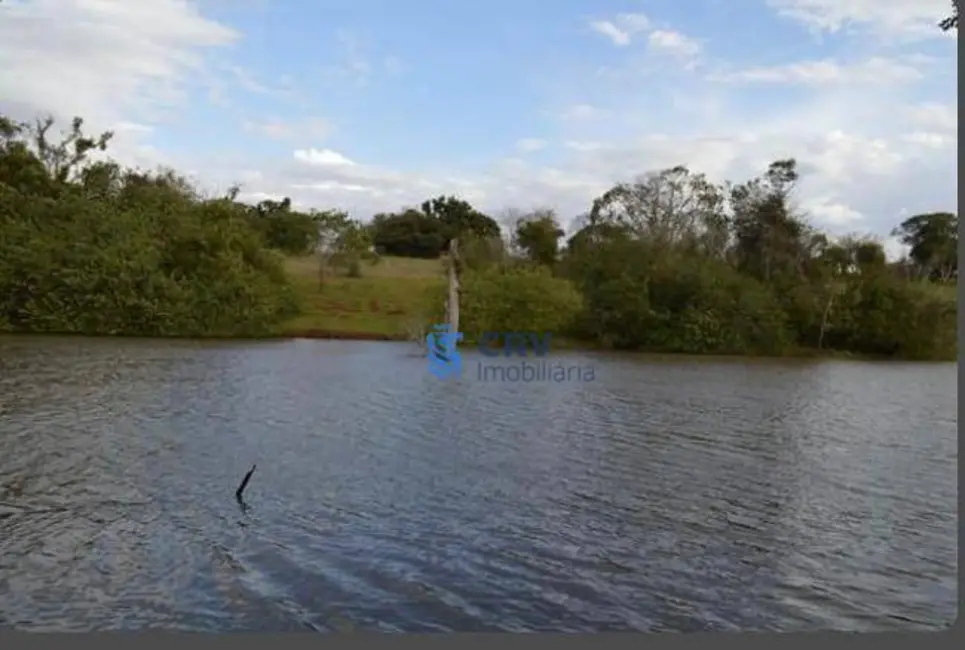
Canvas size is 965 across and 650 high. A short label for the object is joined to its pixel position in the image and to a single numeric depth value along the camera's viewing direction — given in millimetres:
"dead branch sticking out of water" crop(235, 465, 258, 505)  6573
